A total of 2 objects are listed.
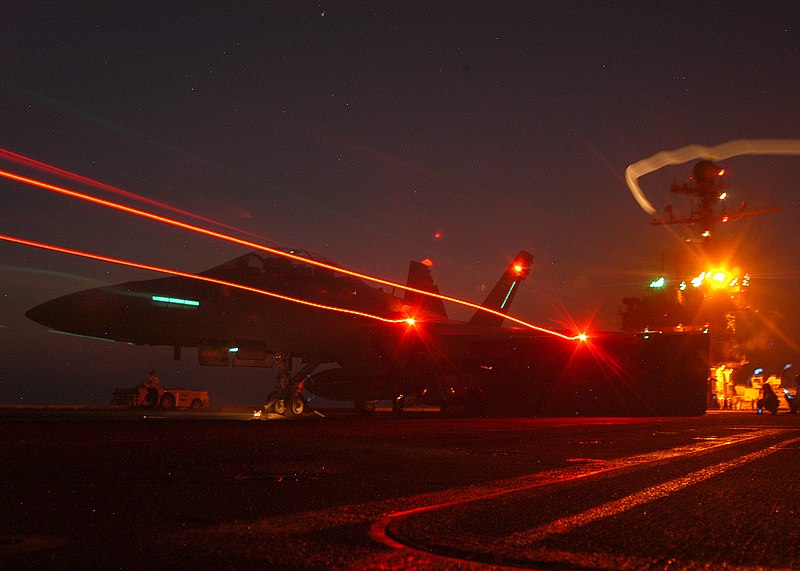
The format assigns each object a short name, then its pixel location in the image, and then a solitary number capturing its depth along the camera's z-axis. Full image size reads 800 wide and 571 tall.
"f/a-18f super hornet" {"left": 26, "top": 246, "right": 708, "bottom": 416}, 15.53
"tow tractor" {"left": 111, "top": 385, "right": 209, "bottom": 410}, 27.56
